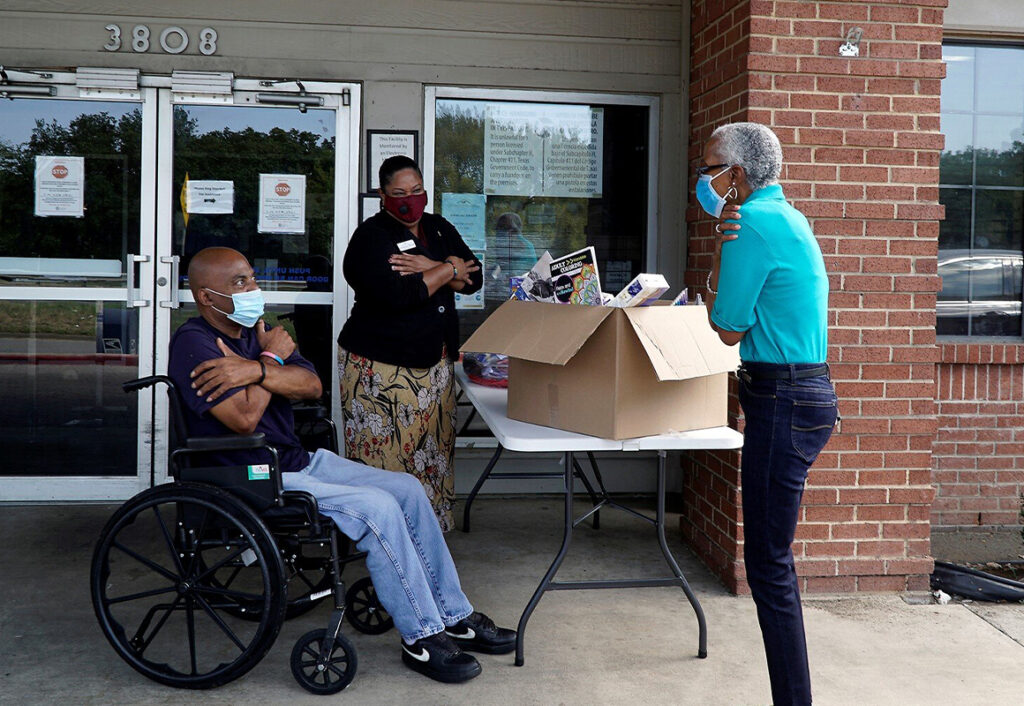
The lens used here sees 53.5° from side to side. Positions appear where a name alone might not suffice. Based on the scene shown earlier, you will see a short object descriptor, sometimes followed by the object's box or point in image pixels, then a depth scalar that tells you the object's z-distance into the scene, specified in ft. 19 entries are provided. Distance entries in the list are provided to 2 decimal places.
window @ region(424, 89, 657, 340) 18.12
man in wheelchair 10.30
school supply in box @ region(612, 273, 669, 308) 10.44
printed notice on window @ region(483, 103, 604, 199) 18.21
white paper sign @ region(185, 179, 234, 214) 17.43
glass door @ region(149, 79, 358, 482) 17.33
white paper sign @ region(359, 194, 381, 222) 17.57
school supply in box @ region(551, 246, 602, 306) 11.12
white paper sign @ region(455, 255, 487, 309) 18.22
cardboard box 10.41
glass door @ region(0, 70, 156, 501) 17.13
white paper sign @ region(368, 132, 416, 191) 17.53
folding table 10.57
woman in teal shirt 8.84
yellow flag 17.40
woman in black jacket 13.70
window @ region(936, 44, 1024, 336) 17.42
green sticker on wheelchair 10.25
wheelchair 9.91
